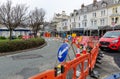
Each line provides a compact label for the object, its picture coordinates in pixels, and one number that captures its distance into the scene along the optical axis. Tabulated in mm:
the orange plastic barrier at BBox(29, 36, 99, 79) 1652
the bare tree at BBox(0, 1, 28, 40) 9247
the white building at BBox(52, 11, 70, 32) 37184
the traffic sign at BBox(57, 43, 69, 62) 2202
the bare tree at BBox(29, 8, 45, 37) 15489
